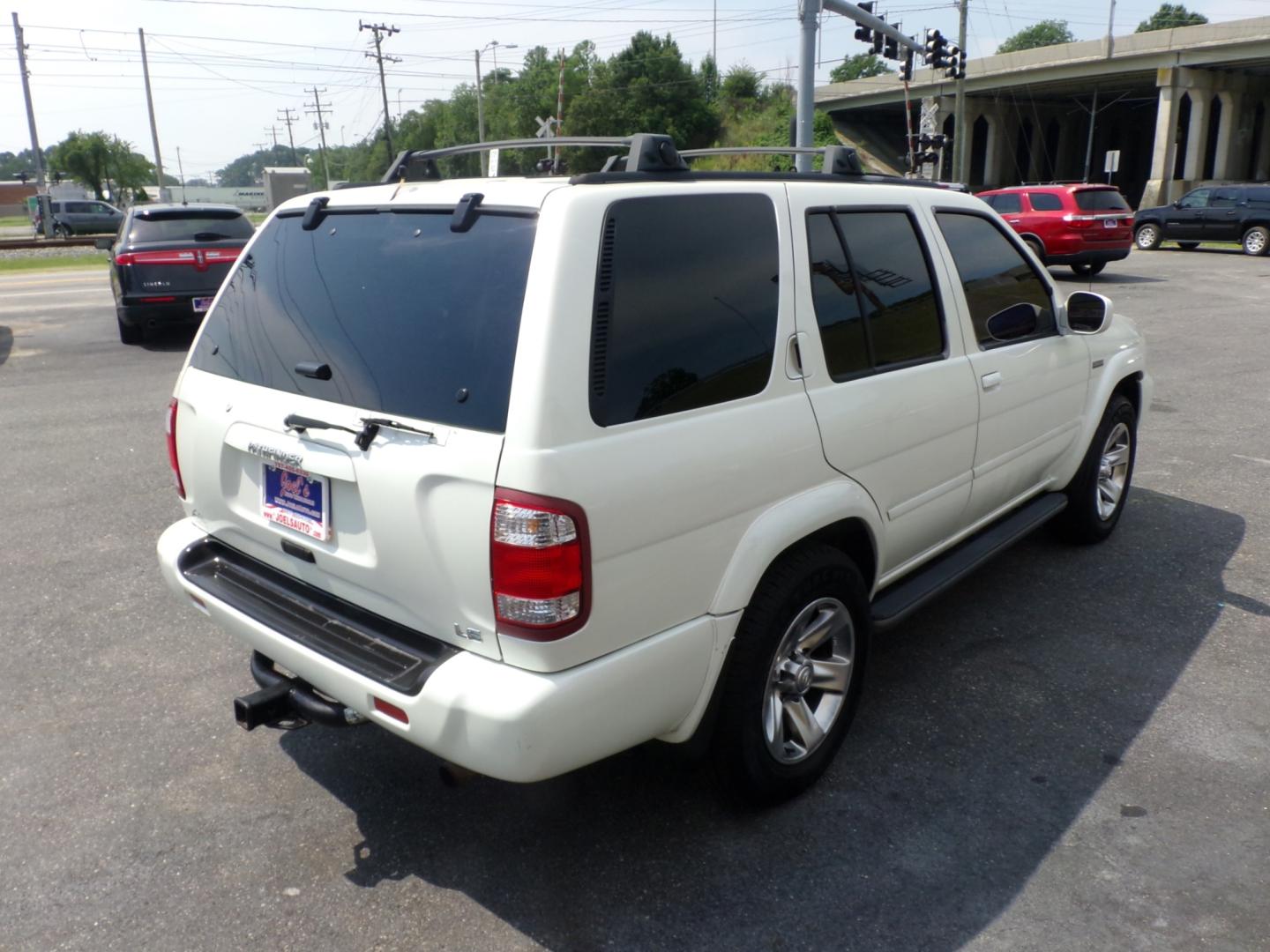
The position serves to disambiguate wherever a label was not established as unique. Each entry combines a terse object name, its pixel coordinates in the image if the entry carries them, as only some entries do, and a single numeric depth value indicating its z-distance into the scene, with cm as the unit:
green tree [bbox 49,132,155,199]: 7981
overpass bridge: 4056
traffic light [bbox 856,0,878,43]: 2270
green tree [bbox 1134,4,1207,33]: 10127
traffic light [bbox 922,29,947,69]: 2503
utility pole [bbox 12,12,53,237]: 4000
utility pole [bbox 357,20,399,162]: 6303
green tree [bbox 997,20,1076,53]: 12294
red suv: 1962
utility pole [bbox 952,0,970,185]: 3650
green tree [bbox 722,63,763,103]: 7525
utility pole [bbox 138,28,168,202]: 4891
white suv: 237
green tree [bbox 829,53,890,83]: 10938
